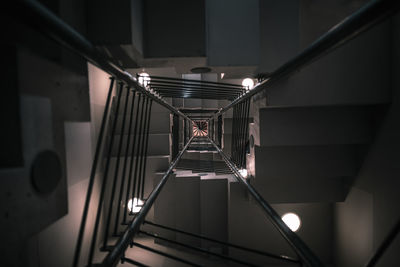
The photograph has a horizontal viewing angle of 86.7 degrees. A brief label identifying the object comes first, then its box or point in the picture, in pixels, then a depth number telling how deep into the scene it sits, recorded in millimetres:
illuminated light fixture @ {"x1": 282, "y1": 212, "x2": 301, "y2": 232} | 4535
